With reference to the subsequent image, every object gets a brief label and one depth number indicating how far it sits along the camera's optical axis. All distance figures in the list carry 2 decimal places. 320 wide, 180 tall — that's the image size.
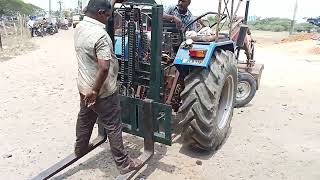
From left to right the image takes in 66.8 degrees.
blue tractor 2.69
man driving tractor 3.70
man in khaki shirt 2.26
